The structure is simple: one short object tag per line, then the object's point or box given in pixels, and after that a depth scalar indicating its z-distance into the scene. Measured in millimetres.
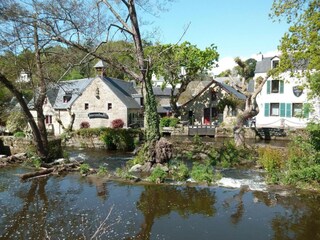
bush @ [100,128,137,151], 26688
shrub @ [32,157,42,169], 16766
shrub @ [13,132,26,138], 29156
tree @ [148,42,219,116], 37344
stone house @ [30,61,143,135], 36094
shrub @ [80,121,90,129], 36938
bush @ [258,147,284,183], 13316
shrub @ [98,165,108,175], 14680
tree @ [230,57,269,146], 23047
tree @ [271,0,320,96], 14789
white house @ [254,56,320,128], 35281
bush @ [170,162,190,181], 14156
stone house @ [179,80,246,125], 40844
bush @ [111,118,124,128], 35788
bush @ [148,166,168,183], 13389
